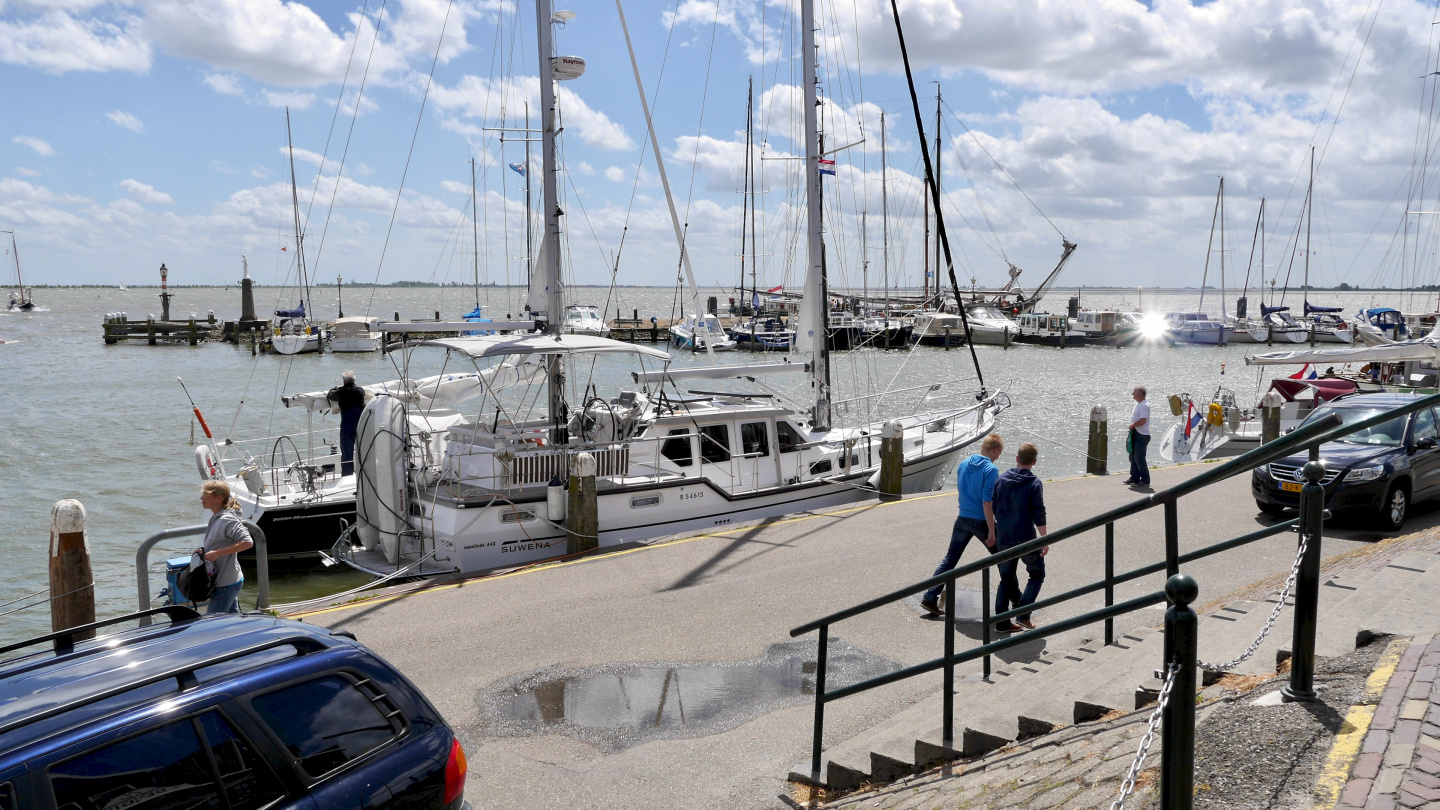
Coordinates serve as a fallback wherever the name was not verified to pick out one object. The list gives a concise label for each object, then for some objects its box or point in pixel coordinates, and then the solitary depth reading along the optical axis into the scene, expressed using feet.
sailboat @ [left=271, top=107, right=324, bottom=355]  199.40
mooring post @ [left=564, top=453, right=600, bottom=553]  43.80
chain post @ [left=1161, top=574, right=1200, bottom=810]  9.99
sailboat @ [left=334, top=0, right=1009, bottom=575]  43.68
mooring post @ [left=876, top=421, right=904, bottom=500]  52.34
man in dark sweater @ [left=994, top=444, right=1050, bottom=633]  26.71
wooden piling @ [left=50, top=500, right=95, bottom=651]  27.86
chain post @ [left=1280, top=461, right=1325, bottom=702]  13.58
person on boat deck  52.08
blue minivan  10.80
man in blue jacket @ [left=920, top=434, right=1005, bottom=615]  28.32
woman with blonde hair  25.93
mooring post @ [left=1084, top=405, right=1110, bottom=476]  56.95
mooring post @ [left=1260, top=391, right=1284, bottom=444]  67.36
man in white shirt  49.70
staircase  17.69
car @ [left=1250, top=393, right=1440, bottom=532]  36.40
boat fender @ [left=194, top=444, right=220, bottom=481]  50.85
